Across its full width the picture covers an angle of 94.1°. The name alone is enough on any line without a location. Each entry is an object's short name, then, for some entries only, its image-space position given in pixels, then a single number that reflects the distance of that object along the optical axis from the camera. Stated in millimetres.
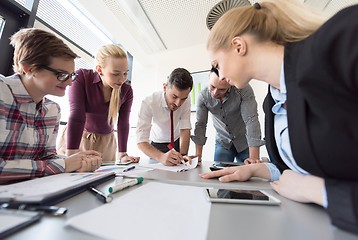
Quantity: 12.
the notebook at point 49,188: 330
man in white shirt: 1233
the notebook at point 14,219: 236
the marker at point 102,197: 380
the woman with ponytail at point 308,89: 288
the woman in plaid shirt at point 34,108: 591
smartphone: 975
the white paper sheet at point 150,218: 256
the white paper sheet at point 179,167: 858
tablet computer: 393
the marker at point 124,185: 442
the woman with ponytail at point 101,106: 1112
